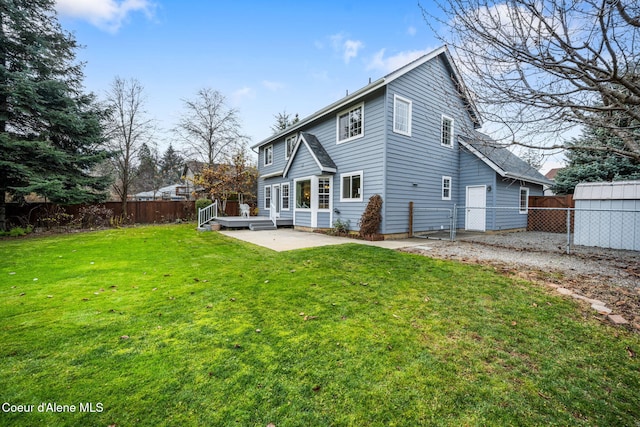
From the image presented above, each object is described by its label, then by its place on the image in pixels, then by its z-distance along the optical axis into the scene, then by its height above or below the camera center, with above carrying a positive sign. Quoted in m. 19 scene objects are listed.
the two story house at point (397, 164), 10.29 +1.77
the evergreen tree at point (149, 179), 35.22 +3.48
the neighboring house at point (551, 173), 38.56 +4.44
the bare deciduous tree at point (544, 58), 3.09 +1.91
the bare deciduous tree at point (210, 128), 22.12 +6.56
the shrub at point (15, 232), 10.96 -1.23
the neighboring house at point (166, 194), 34.50 +1.35
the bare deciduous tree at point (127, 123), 17.69 +5.62
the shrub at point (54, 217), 12.96 -0.68
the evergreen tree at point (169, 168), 45.94 +6.43
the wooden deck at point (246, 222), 13.78 -1.00
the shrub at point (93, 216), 14.21 -0.70
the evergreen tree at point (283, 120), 32.47 +10.43
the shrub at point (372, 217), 9.91 -0.53
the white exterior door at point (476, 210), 12.29 -0.35
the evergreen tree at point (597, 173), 13.13 +1.64
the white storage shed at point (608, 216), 7.69 -0.41
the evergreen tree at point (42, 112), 11.15 +4.19
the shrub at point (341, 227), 11.27 -1.03
